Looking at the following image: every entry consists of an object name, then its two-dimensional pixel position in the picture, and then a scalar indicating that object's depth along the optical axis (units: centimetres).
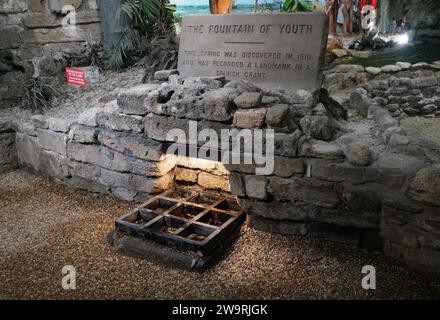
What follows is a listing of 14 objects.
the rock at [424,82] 612
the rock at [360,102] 422
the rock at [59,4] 536
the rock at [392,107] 545
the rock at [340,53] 823
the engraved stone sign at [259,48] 323
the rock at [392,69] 675
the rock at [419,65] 674
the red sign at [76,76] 426
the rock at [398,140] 283
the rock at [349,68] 682
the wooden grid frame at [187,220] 277
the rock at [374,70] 668
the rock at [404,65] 676
